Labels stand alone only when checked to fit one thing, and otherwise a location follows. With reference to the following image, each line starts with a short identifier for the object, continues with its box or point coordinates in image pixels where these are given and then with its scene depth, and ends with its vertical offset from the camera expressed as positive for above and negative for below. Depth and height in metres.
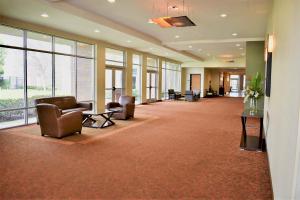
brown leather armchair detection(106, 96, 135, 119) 8.81 -0.72
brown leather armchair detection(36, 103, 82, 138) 5.80 -0.86
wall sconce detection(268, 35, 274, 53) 4.82 +0.94
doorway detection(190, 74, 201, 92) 22.75 +0.64
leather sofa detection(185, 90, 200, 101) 17.88 -0.58
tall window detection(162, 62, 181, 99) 18.72 +0.96
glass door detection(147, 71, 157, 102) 16.27 +0.15
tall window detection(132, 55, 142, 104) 14.57 +0.63
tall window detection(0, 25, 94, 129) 7.16 +0.60
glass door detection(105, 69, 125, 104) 12.05 +0.19
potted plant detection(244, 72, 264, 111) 5.50 -0.05
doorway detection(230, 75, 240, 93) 38.09 +1.17
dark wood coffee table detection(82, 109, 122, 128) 7.37 -1.16
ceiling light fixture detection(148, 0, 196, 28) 5.78 +2.23
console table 5.17 -1.27
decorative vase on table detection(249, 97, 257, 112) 5.68 -0.38
